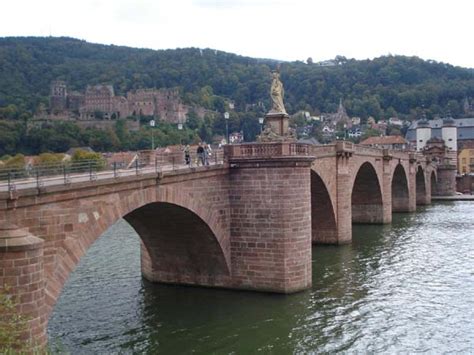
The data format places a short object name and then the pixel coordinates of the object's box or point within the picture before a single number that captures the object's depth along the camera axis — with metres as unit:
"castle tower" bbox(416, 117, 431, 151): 122.14
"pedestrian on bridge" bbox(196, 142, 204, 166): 25.08
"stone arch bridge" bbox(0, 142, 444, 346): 13.84
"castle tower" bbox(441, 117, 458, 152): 119.81
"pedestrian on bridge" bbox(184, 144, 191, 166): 24.50
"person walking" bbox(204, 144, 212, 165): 25.33
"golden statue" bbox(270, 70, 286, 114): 27.67
